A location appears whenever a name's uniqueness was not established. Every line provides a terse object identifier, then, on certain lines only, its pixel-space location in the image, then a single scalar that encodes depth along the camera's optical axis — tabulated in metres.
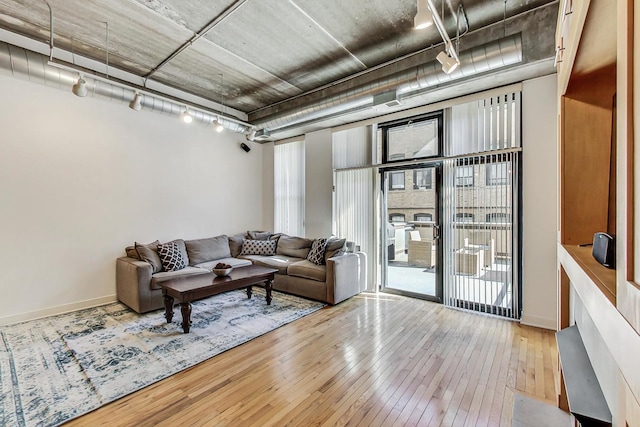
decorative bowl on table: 3.80
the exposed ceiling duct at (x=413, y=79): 2.71
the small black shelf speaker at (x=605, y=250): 1.06
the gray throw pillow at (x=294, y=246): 5.39
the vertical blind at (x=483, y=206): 3.60
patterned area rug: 2.11
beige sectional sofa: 3.88
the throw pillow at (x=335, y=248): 4.62
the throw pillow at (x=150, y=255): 4.14
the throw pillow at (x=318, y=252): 4.71
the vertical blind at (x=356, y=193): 5.00
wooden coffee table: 3.22
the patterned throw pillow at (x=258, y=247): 5.67
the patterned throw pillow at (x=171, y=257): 4.32
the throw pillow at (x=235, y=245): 5.73
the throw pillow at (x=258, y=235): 6.07
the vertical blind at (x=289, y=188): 6.19
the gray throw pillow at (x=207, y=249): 4.95
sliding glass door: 4.36
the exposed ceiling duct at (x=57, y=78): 2.99
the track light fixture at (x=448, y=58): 2.43
